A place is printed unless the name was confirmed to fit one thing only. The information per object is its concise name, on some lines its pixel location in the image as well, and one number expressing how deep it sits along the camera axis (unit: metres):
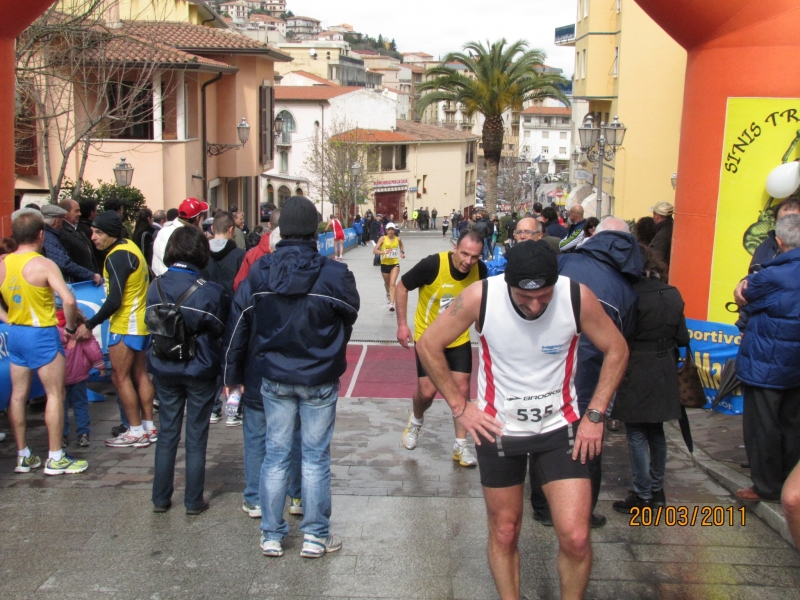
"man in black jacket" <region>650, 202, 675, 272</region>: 10.17
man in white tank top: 3.77
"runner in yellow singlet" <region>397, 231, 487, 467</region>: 6.01
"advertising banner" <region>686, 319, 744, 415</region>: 7.85
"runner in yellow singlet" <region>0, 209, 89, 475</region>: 5.96
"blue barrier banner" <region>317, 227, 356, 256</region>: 26.42
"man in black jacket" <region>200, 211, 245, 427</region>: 7.83
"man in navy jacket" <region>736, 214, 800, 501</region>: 5.29
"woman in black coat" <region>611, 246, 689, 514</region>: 5.30
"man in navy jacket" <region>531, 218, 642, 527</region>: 4.80
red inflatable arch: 7.56
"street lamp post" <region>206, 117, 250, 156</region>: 26.66
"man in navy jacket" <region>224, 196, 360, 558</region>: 4.64
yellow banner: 7.68
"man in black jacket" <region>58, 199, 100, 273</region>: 8.78
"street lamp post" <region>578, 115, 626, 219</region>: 18.39
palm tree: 38.34
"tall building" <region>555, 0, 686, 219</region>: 27.23
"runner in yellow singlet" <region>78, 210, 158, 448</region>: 6.59
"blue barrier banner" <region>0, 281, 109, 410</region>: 8.41
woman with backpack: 5.18
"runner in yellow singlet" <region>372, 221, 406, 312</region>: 15.46
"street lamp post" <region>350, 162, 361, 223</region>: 47.70
